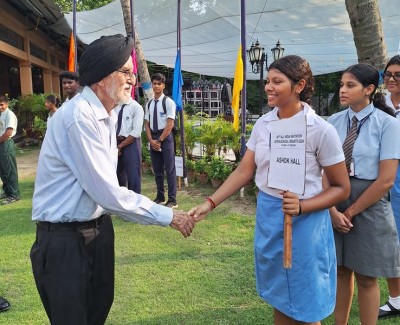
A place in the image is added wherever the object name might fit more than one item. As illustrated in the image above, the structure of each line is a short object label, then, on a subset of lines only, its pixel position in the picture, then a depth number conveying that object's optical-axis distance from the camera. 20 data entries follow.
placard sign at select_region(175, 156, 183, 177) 6.50
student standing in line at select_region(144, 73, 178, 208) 5.53
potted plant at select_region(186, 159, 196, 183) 7.33
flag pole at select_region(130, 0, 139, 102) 6.68
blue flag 6.34
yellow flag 5.38
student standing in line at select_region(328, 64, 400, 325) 2.20
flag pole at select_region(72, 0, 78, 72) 7.83
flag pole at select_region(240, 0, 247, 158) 5.09
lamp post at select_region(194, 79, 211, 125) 24.23
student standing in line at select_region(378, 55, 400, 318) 2.64
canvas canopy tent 8.12
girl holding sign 1.79
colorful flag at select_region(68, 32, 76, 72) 8.14
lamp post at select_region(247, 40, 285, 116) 9.05
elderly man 1.64
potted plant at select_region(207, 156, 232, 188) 6.57
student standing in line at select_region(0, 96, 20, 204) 6.12
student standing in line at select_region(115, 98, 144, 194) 5.14
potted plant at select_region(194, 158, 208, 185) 7.05
